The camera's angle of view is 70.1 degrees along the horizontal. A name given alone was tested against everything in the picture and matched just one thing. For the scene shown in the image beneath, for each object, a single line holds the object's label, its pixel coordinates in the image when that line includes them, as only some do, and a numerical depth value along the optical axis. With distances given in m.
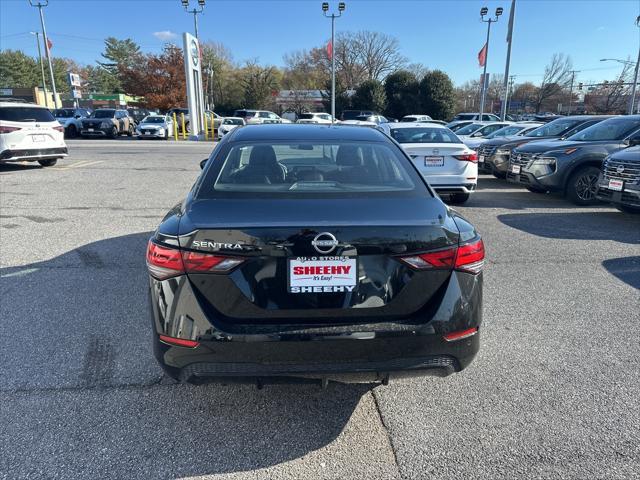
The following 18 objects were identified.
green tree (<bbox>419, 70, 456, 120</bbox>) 42.81
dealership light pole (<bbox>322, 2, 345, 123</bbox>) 34.27
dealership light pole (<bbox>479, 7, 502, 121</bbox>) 29.03
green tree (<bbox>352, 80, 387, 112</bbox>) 45.22
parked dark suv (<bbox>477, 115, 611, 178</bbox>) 11.04
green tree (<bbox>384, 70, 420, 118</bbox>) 44.57
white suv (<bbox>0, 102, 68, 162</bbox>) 11.13
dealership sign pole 27.17
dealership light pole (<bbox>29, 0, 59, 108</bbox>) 38.47
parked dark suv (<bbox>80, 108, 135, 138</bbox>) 27.78
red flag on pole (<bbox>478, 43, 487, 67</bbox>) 30.33
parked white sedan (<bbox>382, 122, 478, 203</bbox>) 8.20
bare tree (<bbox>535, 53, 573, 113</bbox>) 52.88
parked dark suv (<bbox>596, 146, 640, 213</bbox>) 6.86
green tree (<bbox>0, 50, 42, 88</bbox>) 81.62
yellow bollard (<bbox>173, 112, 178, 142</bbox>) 28.55
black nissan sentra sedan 2.12
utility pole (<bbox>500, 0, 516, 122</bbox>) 24.34
